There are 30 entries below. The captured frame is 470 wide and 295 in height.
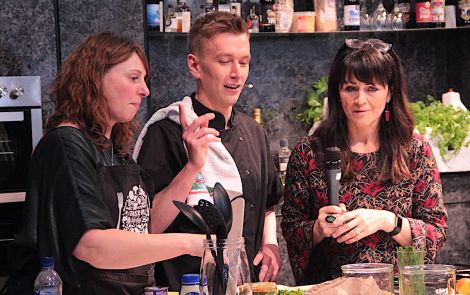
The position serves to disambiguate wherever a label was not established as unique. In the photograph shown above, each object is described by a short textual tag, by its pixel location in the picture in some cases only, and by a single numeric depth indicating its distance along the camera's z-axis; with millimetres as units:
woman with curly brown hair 2377
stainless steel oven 4273
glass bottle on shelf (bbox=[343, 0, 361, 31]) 5160
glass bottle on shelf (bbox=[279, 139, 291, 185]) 4902
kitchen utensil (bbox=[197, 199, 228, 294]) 2105
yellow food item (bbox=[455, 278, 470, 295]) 2656
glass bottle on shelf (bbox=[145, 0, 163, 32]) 4711
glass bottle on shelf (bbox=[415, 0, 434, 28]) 5242
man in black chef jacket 3035
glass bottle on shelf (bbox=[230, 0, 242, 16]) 4945
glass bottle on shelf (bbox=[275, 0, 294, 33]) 4980
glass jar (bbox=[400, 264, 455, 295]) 2227
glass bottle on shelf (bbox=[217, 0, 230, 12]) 4949
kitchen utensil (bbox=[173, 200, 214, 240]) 2057
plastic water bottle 2295
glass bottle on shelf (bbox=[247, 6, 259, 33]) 5008
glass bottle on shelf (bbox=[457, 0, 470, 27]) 5227
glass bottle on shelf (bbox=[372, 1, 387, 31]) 5246
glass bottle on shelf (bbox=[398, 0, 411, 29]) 5293
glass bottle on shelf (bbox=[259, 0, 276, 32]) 4996
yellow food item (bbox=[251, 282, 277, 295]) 2377
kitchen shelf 4964
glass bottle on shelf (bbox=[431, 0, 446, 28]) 5242
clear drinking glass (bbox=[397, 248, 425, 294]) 2521
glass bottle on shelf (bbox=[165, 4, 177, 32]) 4801
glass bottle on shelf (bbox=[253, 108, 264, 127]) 5070
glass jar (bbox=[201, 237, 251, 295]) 2051
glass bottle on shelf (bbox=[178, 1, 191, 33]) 4836
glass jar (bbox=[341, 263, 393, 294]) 2289
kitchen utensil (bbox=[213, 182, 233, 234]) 2168
